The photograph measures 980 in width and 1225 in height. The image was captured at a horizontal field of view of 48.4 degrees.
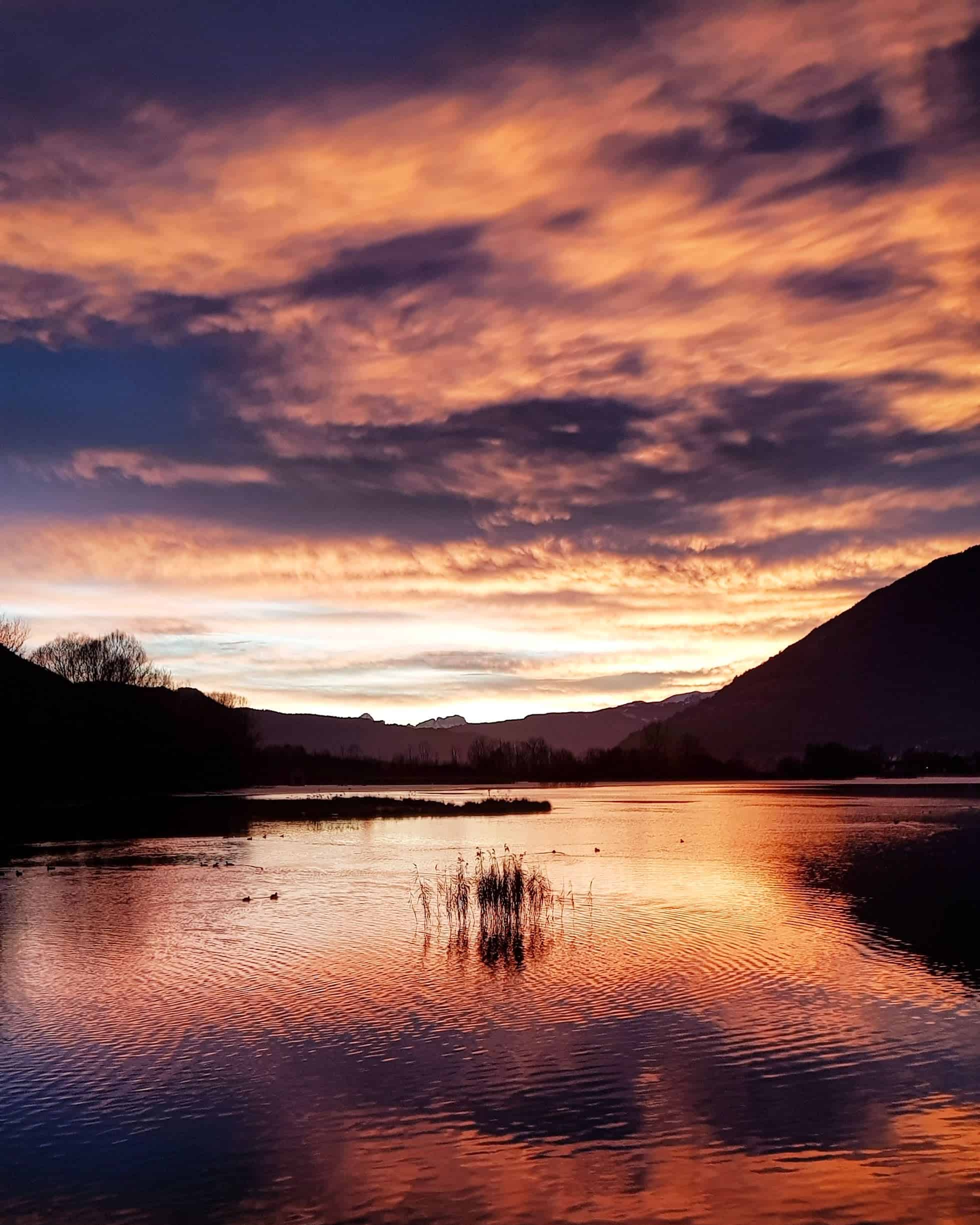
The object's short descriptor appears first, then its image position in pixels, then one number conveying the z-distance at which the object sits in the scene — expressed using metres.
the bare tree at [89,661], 170.12
